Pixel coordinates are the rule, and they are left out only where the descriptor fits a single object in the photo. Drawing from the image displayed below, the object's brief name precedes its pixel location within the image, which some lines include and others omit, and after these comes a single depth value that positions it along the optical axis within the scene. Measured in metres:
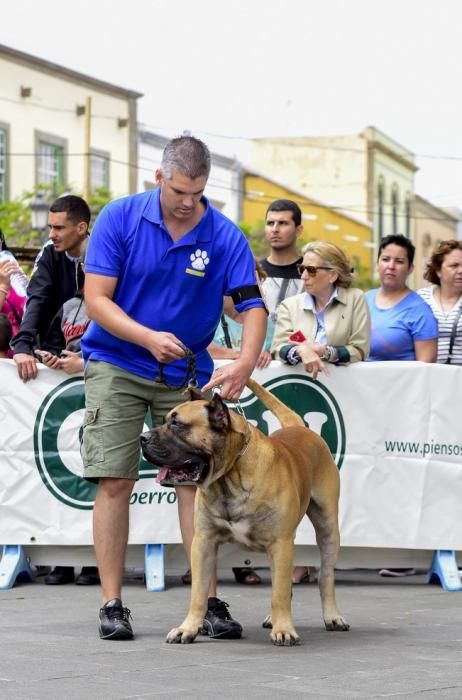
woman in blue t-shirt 13.58
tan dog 9.00
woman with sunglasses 12.81
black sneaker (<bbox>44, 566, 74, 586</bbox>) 12.88
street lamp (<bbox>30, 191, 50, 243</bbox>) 36.44
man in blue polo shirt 9.41
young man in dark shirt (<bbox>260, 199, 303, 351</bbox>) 14.05
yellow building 67.80
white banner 12.81
